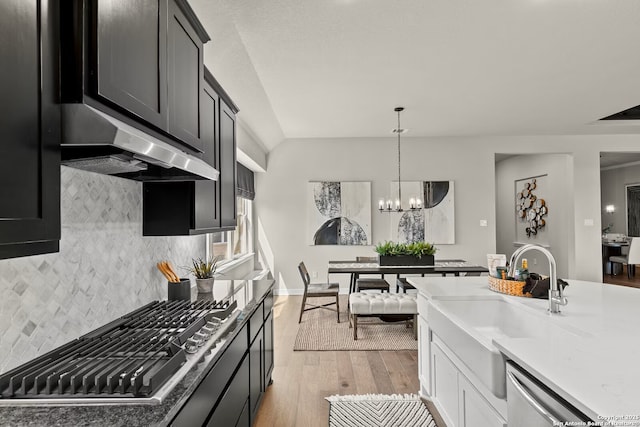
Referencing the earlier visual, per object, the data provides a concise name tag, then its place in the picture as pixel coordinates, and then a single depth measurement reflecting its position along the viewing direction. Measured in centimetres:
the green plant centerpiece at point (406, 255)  469
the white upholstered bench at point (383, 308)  393
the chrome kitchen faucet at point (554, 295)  165
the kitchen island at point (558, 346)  93
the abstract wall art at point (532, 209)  714
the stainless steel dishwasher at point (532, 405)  97
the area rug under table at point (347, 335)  377
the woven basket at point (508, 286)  203
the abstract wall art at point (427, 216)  632
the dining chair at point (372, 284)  478
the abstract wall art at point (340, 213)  633
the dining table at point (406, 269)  448
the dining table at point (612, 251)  844
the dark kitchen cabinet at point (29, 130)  77
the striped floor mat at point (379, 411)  234
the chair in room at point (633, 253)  743
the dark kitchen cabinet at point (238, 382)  122
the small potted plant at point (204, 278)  254
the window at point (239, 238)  456
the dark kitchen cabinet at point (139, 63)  97
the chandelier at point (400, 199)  484
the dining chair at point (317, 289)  460
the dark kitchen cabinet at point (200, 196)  208
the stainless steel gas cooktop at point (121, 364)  100
